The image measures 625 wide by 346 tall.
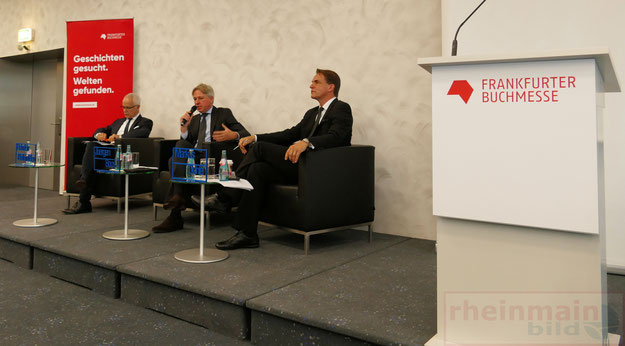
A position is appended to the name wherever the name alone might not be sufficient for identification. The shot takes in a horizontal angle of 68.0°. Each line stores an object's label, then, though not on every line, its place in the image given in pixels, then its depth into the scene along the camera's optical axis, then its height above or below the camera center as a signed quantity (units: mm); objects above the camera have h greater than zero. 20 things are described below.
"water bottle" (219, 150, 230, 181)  2767 +65
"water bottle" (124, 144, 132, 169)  3363 +153
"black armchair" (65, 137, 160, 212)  4499 +31
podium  1398 -43
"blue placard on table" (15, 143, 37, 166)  3838 +211
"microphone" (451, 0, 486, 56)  1690 +500
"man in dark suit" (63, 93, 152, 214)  4469 +500
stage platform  1935 -520
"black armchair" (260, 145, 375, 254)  3004 -88
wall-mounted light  6613 +2058
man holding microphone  3920 +510
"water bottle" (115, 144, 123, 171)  3391 +148
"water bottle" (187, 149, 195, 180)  2762 +82
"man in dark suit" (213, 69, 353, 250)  3090 +168
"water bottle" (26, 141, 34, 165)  3846 +203
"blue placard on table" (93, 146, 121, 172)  4316 +256
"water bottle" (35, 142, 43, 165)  3830 +219
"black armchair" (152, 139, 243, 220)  3846 +188
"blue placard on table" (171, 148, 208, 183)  2725 +59
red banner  5426 +1260
